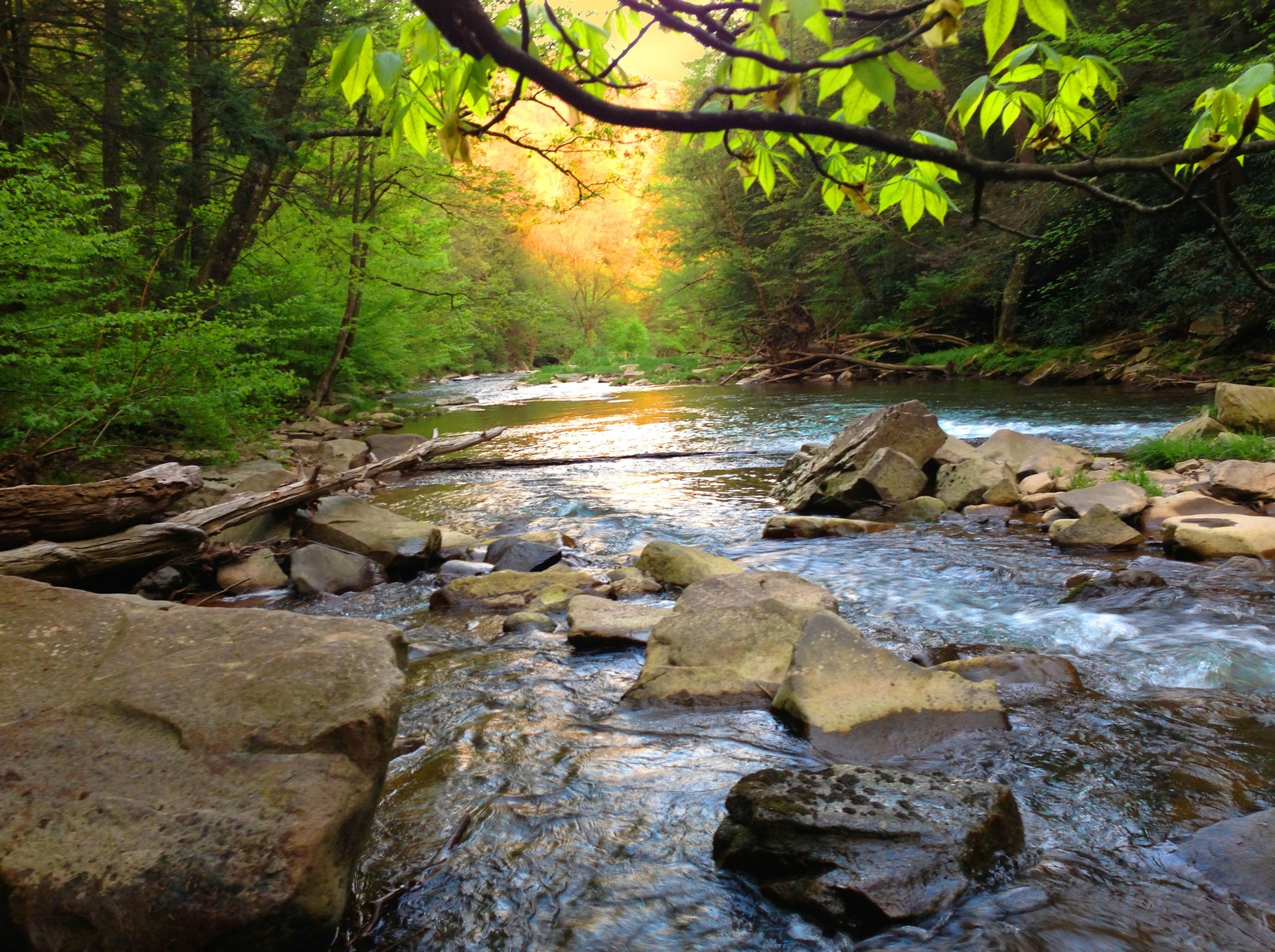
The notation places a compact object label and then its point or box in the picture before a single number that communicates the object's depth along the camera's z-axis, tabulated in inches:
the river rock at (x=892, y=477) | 322.3
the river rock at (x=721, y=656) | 147.9
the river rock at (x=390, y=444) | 487.8
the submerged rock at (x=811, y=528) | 283.1
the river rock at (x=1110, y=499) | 255.3
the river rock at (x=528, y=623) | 196.7
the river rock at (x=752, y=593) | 173.3
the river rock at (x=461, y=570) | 252.2
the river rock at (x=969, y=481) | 313.1
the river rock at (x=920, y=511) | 299.6
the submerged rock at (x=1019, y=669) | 148.0
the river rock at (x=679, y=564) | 228.4
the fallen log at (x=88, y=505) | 195.5
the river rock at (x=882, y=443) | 342.0
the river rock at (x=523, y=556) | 253.4
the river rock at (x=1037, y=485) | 307.1
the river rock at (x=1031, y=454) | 336.2
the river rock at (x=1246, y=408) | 352.5
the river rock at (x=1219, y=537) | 213.5
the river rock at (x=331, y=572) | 239.8
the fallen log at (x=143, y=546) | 186.1
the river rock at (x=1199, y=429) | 343.9
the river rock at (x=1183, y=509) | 247.0
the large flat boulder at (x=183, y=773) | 71.4
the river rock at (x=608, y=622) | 180.7
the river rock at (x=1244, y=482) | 258.1
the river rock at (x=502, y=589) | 219.3
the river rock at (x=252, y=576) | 243.9
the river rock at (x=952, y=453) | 352.5
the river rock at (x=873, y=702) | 126.9
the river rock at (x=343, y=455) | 442.6
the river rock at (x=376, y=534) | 259.3
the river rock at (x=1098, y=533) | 238.7
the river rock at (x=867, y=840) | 86.1
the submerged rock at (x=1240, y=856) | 86.4
